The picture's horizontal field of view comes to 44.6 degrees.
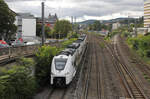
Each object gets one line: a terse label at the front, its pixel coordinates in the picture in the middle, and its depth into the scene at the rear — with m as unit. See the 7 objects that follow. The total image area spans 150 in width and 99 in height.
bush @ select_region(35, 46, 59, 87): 16.73
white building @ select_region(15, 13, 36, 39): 66.75
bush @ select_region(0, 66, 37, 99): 10.29
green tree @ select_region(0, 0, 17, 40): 36.01
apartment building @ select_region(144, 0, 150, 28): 125.22
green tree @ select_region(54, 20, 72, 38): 67.12
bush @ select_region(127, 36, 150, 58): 31.04
